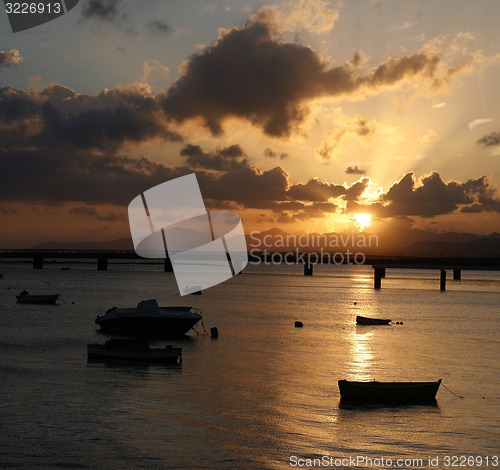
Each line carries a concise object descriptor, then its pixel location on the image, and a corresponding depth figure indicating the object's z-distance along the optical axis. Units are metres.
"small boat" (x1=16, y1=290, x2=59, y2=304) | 117.09
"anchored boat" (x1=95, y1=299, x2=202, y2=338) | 68.19
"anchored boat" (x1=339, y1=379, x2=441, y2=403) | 38.53
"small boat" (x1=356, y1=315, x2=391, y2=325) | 89.81
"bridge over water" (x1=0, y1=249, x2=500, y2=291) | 193.38
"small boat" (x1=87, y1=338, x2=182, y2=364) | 49.62
